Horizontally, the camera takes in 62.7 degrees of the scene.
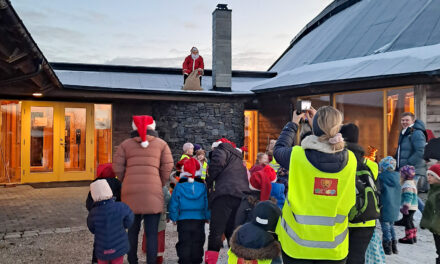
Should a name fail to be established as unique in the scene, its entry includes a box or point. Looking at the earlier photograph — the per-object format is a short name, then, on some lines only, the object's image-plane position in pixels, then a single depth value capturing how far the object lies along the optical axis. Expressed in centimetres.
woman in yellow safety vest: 230
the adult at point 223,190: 426
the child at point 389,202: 493
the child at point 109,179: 414
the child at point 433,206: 363
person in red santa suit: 1270
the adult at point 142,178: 395
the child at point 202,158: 610
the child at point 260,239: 277
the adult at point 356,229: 309
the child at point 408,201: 538
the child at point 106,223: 346
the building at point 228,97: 863
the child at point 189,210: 421
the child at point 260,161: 490
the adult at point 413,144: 605
